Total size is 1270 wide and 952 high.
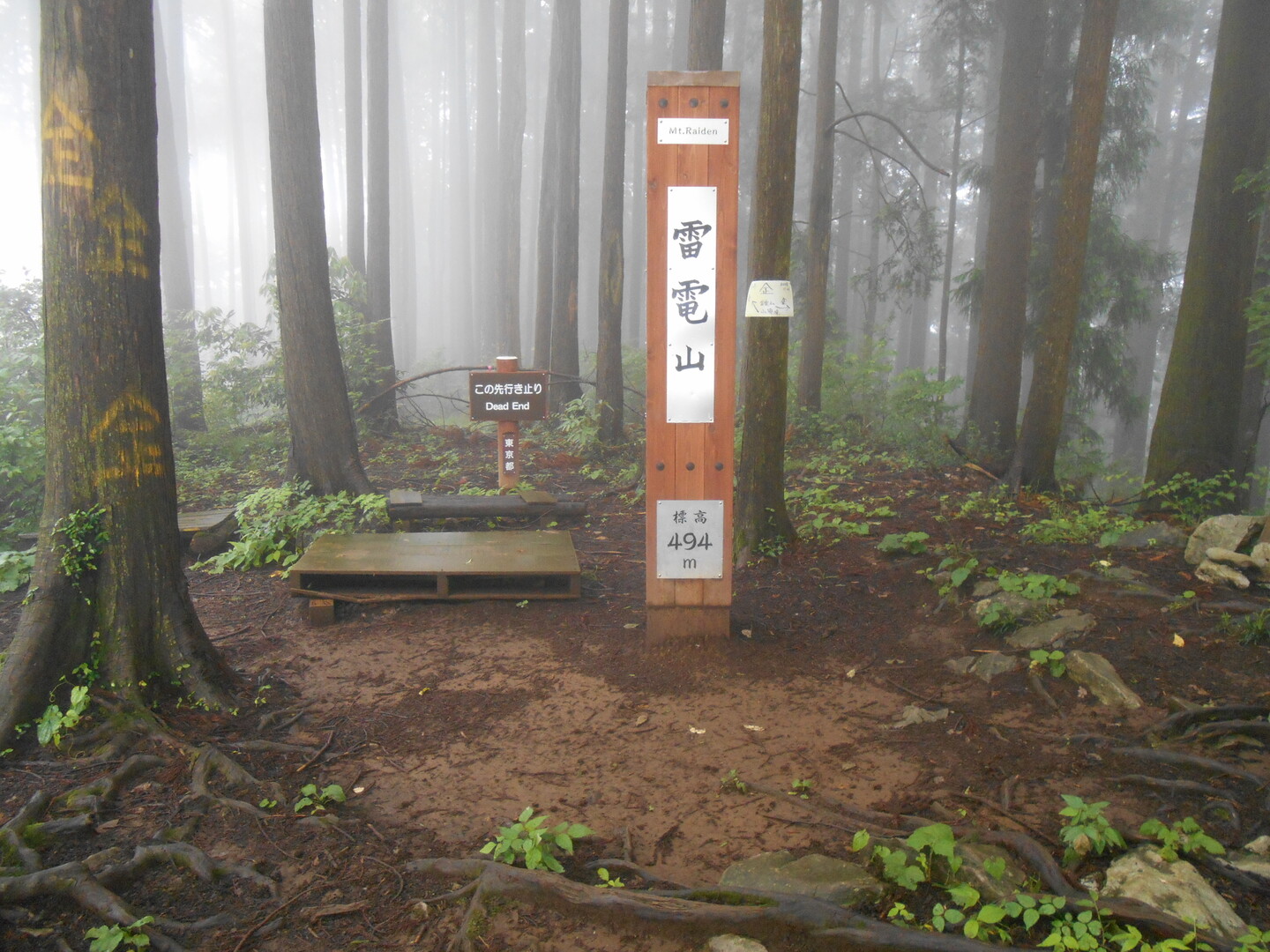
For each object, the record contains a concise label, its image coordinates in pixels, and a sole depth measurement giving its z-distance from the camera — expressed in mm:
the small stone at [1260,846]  2875
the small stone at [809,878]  2883
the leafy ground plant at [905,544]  6703
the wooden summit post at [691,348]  5148
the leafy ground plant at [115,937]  2574
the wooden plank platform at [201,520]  7953
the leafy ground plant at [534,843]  3158
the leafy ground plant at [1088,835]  2977
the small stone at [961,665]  4918
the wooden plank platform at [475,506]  8297
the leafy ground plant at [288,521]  7613
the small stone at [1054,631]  4871
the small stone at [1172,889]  2568
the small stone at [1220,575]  5129
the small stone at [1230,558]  5211
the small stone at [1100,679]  4172
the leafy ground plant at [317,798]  3594
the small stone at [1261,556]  5098
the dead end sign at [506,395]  9328
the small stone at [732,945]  2664
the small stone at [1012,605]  5250
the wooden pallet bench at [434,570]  6301
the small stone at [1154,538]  6293
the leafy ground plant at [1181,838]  2881
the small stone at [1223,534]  5531
